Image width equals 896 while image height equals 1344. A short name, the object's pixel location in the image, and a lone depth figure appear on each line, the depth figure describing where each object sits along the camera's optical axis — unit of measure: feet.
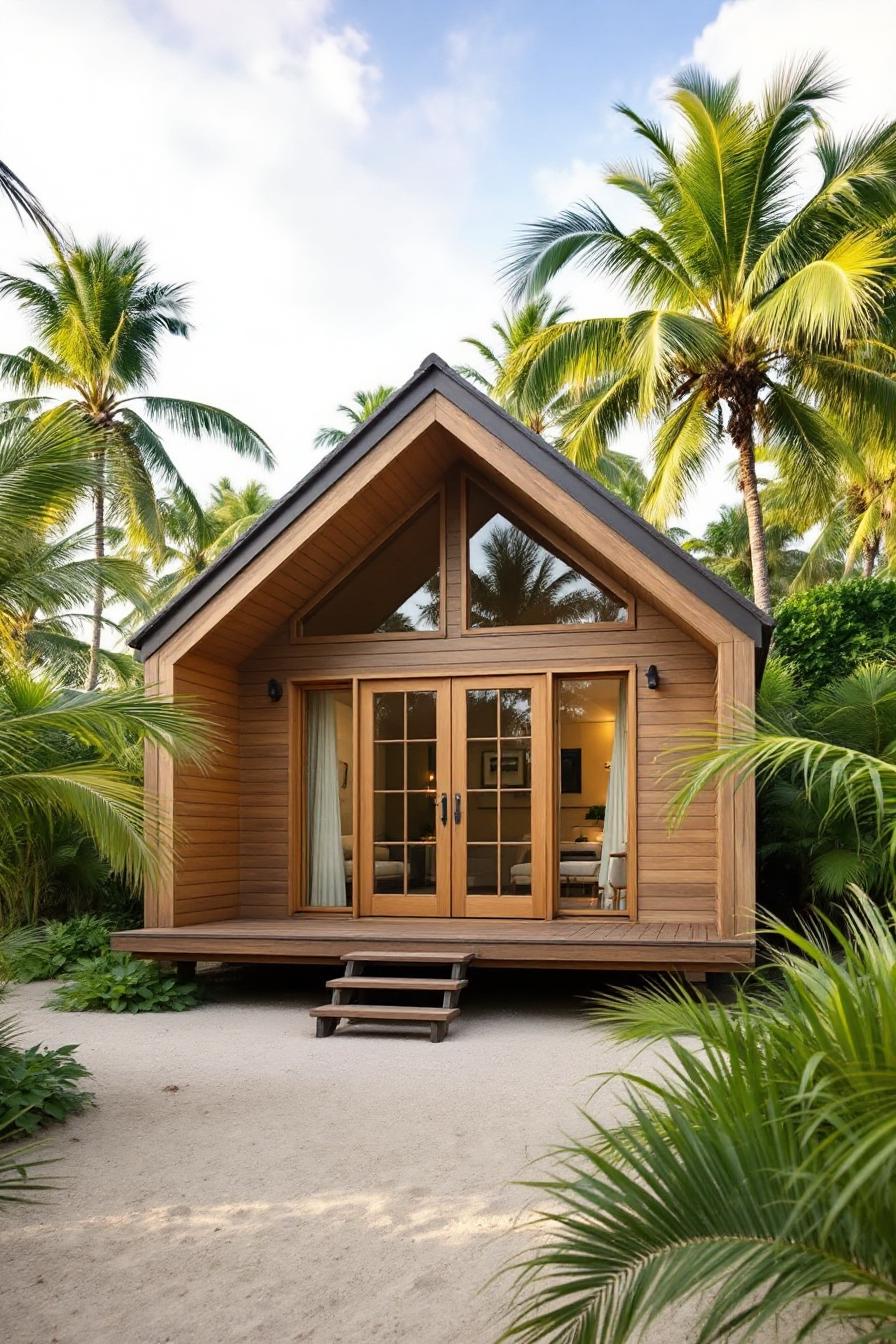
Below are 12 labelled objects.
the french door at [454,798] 27.94
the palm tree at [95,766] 15.87
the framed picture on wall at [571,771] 41.63
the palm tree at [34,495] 16.56
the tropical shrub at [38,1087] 15.15
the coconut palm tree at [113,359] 54.75
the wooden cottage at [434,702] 25.70
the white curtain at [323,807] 30.14
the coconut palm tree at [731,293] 40.24
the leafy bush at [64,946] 28.81
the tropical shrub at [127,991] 25.31
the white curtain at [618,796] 28.14
